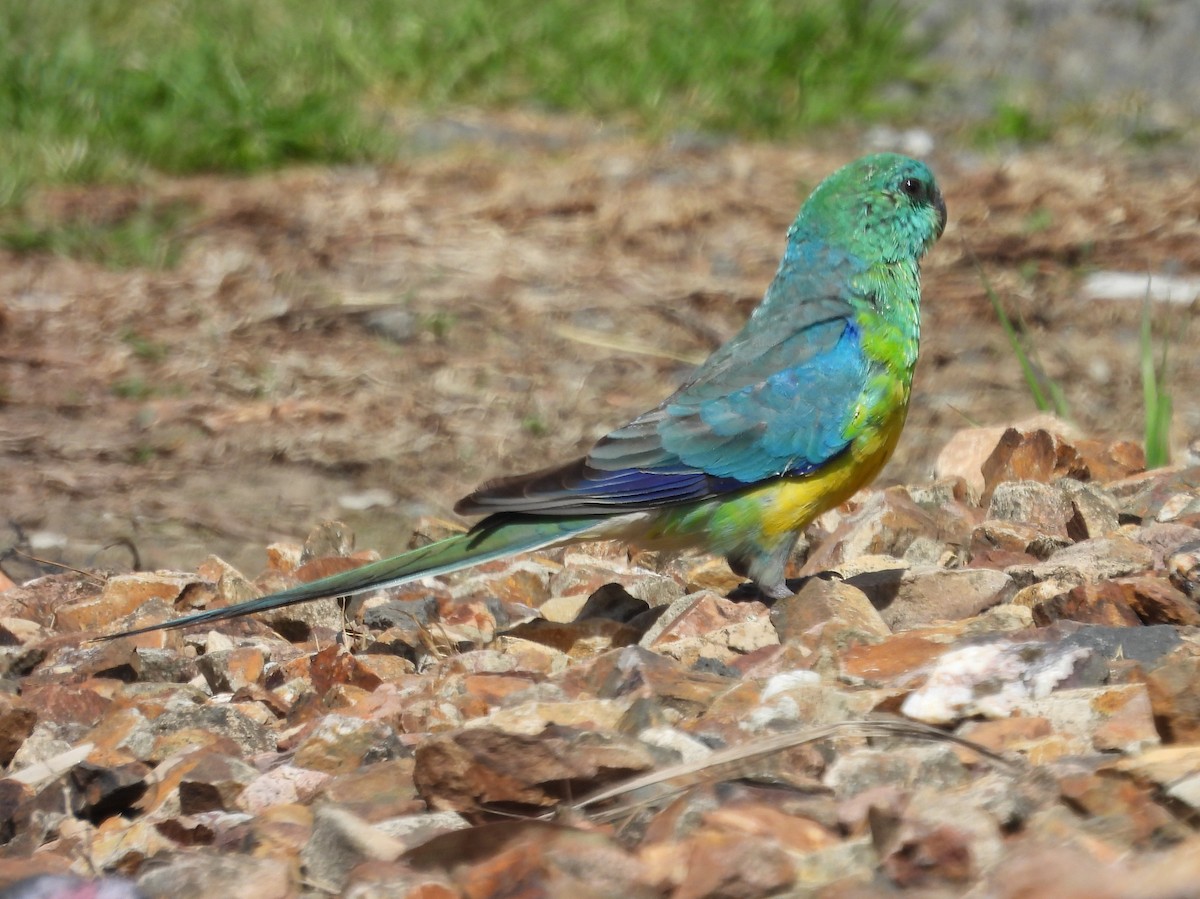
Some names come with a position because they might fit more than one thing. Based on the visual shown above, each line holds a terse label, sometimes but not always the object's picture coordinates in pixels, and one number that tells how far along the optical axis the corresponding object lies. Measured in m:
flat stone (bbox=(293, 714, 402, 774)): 5.74
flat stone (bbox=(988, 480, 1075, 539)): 8.34
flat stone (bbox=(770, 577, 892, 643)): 6.67
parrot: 7.77
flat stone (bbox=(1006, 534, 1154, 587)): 7.01
